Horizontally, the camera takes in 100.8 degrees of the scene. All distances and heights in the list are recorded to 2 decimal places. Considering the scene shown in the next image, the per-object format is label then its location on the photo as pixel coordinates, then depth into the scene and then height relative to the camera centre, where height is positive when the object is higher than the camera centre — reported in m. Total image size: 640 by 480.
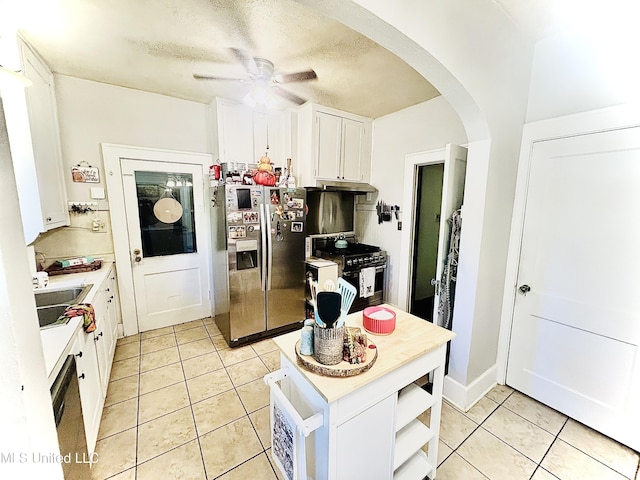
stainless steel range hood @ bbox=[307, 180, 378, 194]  3.30 +0.24
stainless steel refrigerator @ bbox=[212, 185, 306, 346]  2.72 -0.59
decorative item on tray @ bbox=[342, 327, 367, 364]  1.19 -0.67
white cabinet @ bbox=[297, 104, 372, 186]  3.22 +0.77
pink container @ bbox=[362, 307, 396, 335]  1.50 -0.66
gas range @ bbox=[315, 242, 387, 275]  3.24 -0.64
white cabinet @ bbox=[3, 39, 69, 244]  1.78 +0.42
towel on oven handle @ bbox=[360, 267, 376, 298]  3.38 -0.98
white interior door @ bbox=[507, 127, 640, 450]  1.71 -0.53
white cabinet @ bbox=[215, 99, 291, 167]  2.99 +0.84
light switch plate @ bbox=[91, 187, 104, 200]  2.77 +0.10
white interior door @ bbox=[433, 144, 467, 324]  2.09 +0.11
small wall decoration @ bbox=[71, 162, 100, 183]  2.68 +0.30
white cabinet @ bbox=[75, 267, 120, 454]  1.54 -1.11
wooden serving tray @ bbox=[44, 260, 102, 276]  2.41 -0.62
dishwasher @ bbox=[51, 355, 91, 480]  1.06 -0.95
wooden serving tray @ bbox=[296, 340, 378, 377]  1.13 -0.71
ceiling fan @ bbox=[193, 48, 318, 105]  2.14 +1.16
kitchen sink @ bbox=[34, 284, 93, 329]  1.75 -0.72
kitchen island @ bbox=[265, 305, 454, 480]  1.10 -0.95
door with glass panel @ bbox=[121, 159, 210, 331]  2.99 -0.42
